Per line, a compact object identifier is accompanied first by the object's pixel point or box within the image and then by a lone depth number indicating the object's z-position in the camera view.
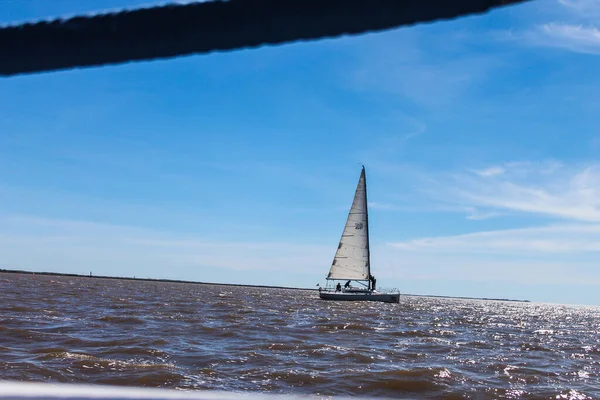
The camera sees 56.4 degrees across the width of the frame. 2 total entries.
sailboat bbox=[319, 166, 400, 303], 51.50
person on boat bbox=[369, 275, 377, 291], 51.40
